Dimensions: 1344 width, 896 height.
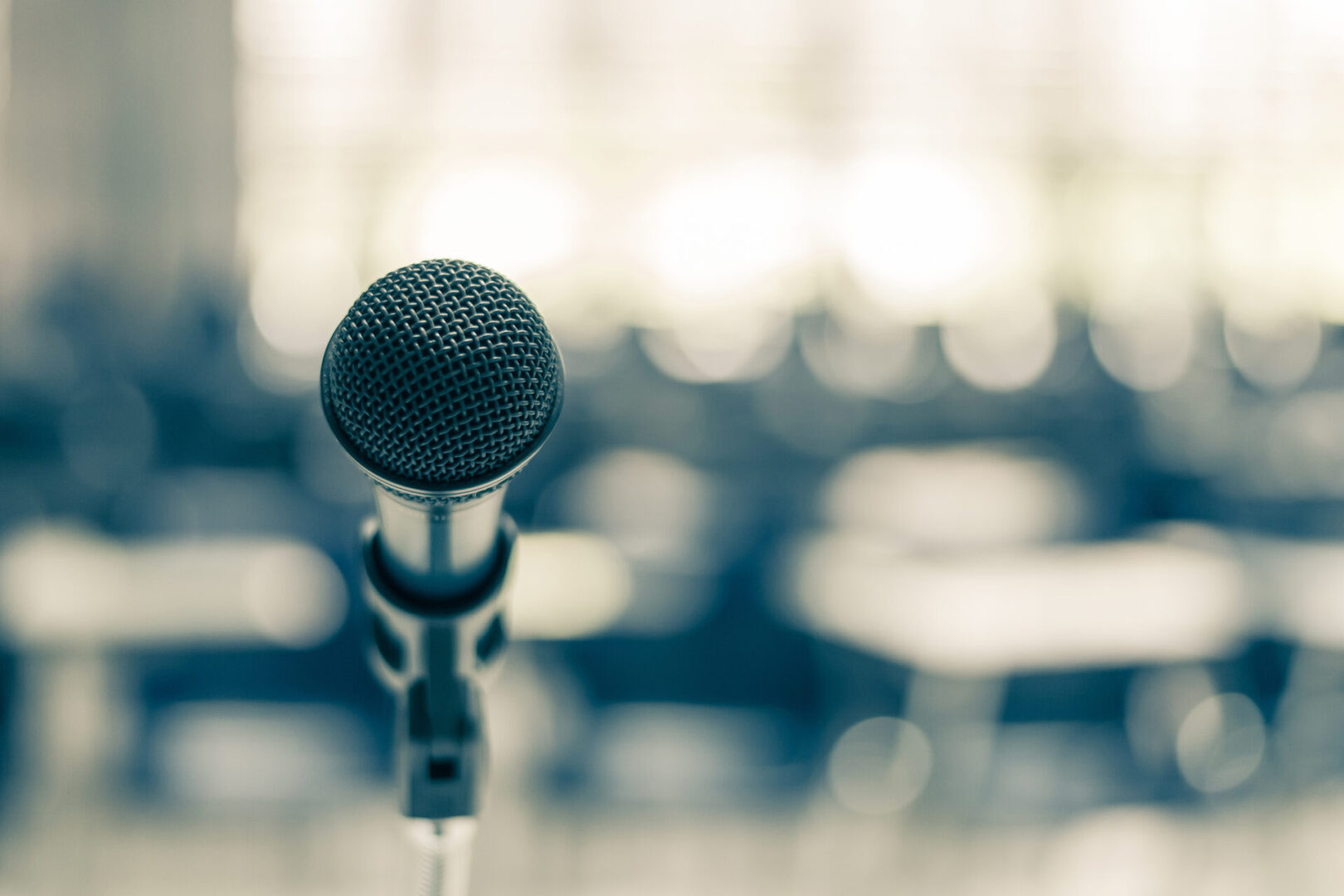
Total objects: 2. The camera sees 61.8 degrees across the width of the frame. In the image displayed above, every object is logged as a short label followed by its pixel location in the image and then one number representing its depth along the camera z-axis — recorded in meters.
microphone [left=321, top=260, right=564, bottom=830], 0.46
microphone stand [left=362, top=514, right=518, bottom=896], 0.51
